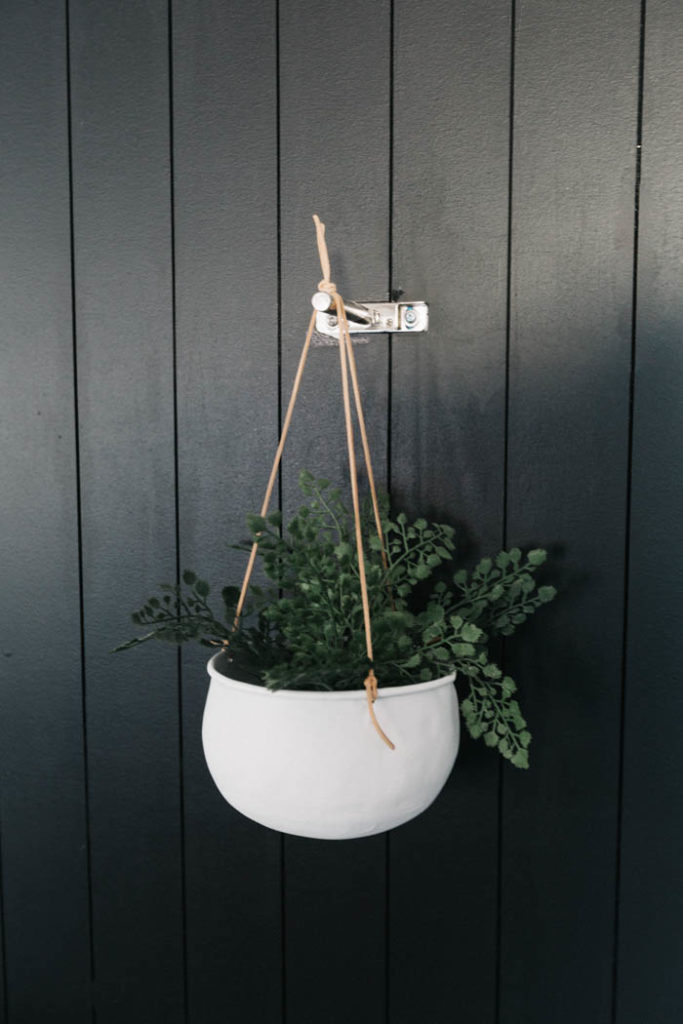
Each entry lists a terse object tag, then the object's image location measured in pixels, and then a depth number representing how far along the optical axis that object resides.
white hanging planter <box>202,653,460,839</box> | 0.87
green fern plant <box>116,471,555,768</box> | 0.91
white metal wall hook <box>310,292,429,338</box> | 1.11
